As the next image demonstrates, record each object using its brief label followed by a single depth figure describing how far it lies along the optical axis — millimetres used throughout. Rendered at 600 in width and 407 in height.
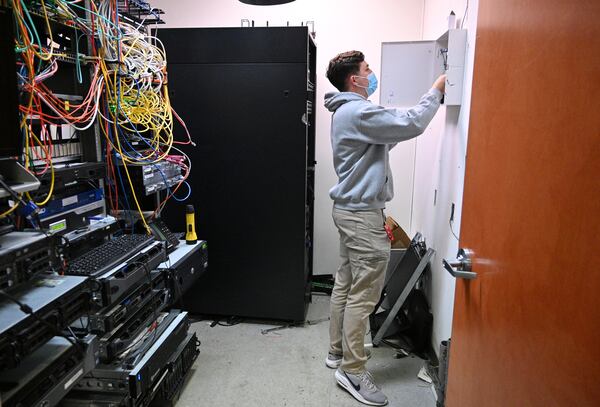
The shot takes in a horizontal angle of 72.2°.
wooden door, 678
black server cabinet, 2453
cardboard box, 2875
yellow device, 2145
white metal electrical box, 2209
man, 1894
